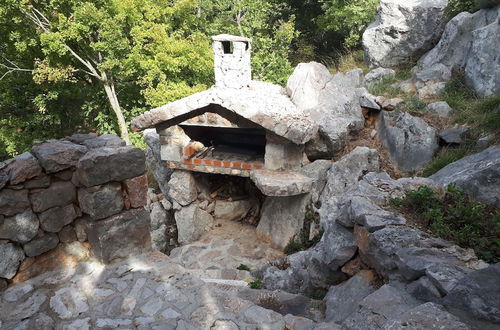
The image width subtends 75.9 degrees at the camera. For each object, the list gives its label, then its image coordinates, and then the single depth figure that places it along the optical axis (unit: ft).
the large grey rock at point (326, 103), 22.15
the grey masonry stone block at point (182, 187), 24.81
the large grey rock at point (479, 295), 5.41
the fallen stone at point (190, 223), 24.95
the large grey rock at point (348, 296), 8.99
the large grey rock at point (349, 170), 20.08
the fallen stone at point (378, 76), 27.53
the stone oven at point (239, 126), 20.11
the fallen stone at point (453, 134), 19.06
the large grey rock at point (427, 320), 5.38
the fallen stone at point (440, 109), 21.03
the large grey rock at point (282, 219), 21.68
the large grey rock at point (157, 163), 28.17
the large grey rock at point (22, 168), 9.71
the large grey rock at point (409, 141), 19.88
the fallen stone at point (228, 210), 26.71
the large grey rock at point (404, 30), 28.58
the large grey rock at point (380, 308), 6.44
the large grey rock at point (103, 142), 11.80
